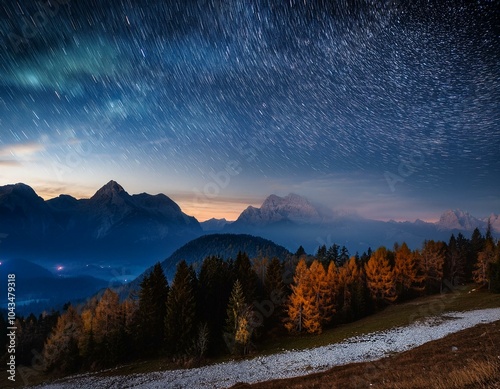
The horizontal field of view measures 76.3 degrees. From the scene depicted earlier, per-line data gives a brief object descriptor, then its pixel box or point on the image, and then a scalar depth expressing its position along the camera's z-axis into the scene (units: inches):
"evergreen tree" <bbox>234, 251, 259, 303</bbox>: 2427.3
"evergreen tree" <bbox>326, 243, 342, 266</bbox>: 4267.2
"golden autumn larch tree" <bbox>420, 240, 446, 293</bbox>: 3129.9
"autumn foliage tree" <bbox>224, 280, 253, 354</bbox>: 1875.0
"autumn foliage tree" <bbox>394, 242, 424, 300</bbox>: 2950.3
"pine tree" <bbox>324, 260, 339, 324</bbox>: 2423.7
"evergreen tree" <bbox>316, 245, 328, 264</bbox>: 4330.7
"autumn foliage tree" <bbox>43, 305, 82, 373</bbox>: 2080.5
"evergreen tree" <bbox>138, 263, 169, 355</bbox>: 2108.8
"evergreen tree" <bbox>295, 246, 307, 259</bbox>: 5252.5
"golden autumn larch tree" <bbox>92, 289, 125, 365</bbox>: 1979.6
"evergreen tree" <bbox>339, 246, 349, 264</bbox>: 4291.3
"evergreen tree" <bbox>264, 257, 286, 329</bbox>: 2468.0
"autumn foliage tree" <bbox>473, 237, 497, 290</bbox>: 2829.2
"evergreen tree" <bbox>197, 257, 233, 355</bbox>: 2217.0
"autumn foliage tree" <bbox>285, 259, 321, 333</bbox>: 2199.8
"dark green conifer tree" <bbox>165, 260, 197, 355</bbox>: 1927.9
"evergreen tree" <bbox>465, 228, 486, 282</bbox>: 3718.5
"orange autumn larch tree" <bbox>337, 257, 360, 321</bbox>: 2487.7
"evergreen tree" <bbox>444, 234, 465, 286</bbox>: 3378.4
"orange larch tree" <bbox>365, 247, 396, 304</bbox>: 2795.3
